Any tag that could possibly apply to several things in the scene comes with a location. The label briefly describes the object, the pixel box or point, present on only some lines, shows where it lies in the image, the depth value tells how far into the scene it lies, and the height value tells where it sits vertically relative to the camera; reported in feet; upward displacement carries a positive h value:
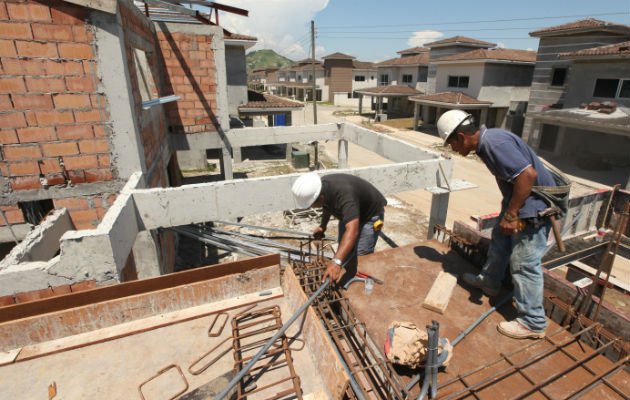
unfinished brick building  11.88 -1.11
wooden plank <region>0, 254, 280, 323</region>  8.15 -5.15
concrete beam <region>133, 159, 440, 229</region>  13.50 -4.49
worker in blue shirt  9.07 -3.00
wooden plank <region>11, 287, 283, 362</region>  8.12 -6.05
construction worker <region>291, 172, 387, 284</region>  10.22 -3.85
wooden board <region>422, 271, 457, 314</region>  10.01 -6.05
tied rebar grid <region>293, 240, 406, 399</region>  7.29 -6.31
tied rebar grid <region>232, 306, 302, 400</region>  7.29 -6.18
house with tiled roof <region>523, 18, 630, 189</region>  47.93 -0.49
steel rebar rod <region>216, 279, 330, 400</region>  6.67 -5.55
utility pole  73.97 +11.15
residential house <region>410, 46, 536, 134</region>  71.61 +1.40
